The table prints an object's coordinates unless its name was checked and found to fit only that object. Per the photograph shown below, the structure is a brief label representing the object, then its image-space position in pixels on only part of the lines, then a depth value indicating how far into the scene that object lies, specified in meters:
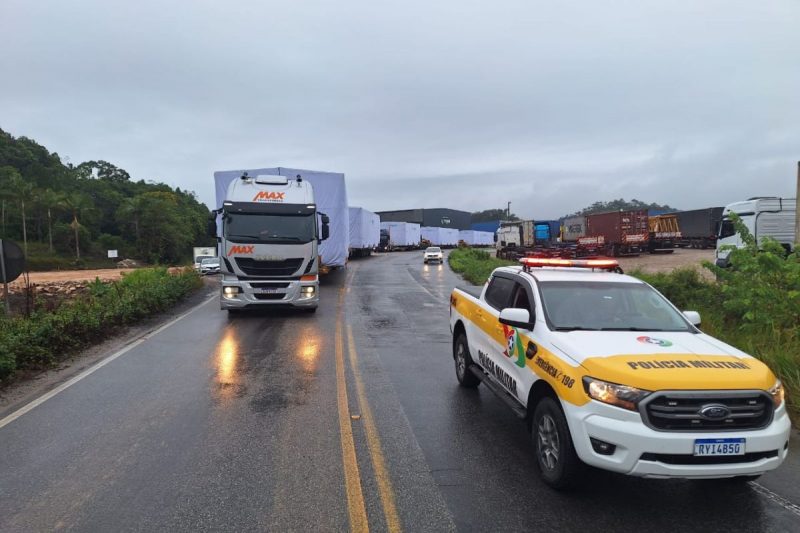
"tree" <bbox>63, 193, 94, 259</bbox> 68.38
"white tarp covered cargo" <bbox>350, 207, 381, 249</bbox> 36.09
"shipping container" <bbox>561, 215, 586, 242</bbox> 40.00
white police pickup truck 3.48
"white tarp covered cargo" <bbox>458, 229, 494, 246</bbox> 88.50
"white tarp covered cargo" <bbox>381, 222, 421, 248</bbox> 61.81
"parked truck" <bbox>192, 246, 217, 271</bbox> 59.41
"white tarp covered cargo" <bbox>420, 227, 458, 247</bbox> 78.12
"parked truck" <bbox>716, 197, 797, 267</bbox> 18.38
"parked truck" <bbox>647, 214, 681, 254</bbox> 38.97
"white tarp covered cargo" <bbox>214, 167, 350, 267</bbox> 19.92
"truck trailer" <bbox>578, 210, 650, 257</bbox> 35.75
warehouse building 112.98
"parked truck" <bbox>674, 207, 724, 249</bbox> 39.99
